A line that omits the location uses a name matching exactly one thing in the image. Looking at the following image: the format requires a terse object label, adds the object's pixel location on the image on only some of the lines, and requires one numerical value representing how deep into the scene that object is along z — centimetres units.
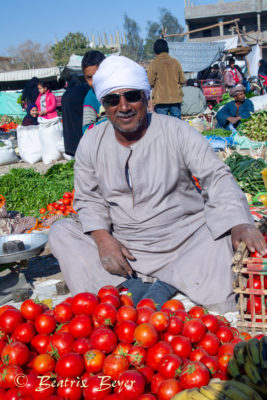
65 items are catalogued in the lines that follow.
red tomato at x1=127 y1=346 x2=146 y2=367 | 173
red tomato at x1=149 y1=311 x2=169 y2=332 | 188
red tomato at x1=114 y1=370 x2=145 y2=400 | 158
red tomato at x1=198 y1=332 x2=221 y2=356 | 186
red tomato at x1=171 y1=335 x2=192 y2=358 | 179
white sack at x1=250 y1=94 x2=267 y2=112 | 1035
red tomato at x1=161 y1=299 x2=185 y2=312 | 216
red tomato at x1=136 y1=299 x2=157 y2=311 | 213
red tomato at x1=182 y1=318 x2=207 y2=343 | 188
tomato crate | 222
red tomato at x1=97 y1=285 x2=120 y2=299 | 215
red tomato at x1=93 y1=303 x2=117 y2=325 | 191
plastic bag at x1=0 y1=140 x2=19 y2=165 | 1009
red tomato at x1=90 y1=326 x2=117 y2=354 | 177
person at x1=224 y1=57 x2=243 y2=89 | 1405
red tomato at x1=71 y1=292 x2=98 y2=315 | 200
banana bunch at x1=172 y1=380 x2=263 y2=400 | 140
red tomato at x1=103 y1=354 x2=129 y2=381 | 166
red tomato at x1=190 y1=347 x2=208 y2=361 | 178
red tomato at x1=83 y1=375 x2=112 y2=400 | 163
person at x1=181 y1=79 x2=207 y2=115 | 1274
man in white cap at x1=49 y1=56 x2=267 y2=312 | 272
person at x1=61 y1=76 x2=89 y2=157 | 595
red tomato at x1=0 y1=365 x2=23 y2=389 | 170
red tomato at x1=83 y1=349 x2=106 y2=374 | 173
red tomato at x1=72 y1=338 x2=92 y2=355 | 182
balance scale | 316
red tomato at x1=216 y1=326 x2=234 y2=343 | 197
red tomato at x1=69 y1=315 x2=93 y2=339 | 189
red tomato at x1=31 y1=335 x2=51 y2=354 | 192
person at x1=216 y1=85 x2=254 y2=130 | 857
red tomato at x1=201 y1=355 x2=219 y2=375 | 171
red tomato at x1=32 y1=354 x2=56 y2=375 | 176
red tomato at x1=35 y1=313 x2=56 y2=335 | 198
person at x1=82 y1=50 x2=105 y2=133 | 448
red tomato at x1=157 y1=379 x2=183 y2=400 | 157
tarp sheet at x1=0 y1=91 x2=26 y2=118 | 2022
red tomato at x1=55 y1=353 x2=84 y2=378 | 168
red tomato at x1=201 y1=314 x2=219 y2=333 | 200
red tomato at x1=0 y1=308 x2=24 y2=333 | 201
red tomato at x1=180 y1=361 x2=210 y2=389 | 157
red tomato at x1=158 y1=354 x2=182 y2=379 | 167
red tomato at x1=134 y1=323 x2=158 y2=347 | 179
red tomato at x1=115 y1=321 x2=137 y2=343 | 185
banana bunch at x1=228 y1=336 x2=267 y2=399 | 149
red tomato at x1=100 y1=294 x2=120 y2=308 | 203
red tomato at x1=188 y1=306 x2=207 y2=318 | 211
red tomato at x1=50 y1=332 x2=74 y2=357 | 182
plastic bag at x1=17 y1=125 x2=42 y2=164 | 996
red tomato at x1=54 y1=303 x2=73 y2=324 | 201
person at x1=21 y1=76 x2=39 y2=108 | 1163
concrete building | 3306
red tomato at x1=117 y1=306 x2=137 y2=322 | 194
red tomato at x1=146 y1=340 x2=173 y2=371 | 175
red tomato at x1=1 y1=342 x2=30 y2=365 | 179
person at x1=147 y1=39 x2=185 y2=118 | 838
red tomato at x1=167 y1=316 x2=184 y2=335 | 193
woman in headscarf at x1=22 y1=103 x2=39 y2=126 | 1045
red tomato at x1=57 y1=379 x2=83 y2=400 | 165
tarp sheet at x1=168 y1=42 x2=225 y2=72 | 1681
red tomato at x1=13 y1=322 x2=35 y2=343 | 195
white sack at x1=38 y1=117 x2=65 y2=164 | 948
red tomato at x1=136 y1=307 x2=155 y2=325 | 197
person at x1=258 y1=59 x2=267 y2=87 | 1517
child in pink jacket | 971
